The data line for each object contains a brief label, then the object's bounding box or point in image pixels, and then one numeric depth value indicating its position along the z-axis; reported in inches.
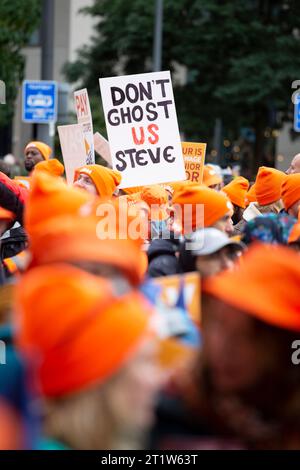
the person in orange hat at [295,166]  495.5
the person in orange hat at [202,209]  313.0
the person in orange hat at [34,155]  603.0
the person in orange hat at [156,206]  425.0
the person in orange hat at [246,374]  153.7
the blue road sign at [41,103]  829.9
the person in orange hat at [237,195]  529.0
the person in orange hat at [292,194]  389.7
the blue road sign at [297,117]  721.5
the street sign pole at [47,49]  840.7
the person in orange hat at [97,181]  406.5
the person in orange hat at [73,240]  159.2
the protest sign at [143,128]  497.0
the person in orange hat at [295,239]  289.3
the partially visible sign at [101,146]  604.8
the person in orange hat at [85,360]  138.4
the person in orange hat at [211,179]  599.9
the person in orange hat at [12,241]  374.3
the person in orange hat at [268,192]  471.2
